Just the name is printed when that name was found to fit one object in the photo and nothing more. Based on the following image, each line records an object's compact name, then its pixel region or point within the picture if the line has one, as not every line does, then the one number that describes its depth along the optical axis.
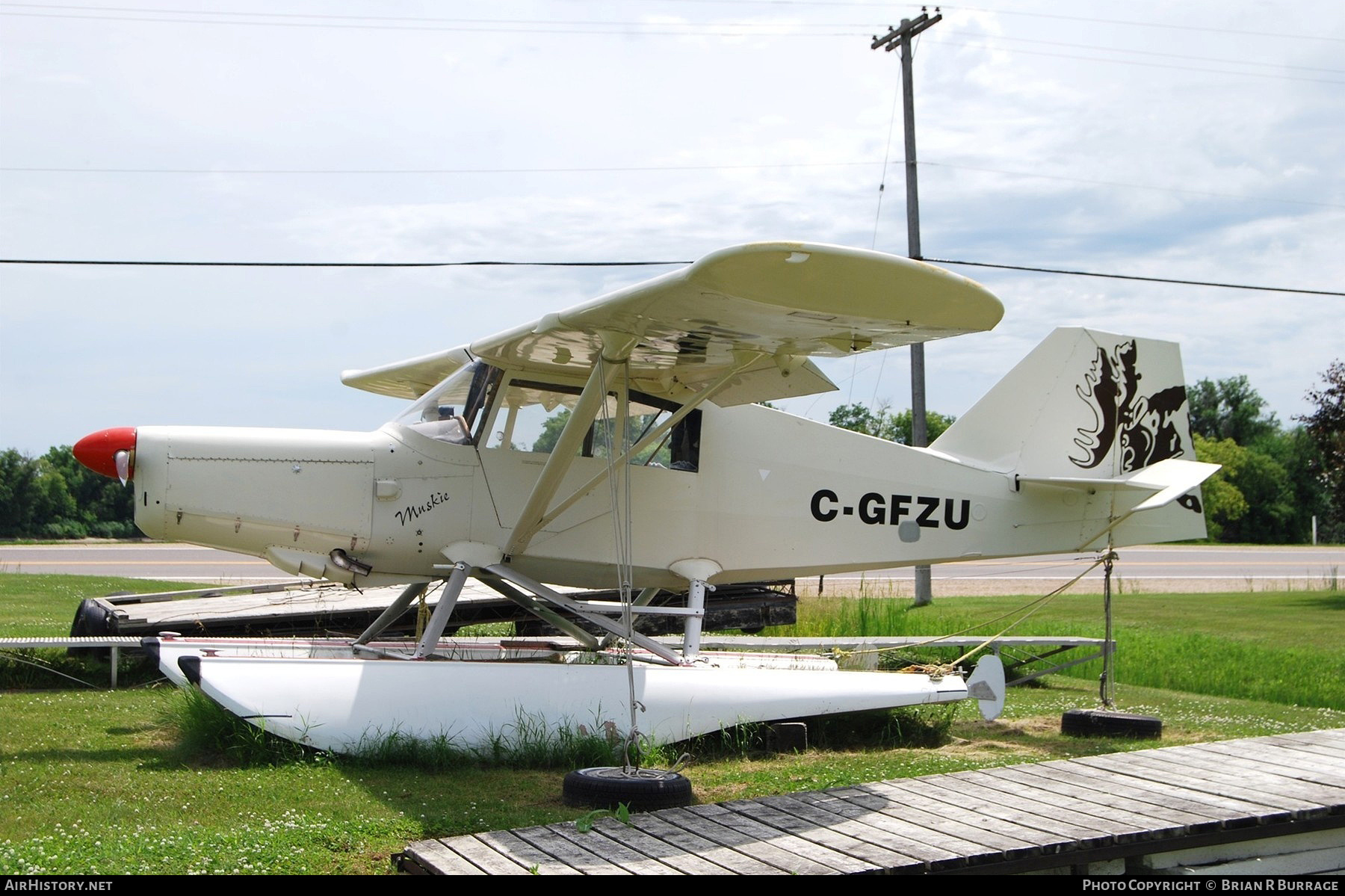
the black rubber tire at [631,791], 5.73
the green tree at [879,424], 45.96
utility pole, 22.38
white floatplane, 7.11
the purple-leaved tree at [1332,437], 28.79
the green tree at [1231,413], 84.94
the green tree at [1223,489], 65.38
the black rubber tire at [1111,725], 8.61
